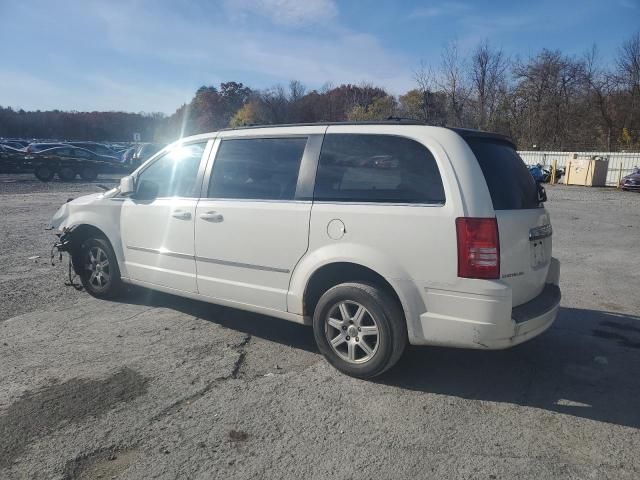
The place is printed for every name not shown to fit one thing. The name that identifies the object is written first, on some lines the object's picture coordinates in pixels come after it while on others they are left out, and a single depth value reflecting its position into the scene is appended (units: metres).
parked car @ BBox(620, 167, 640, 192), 26.19
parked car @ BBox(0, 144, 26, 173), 28.78
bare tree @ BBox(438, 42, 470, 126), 38.69
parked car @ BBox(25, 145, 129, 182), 24.83
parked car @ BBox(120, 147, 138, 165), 32.35
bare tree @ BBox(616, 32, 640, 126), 43.22
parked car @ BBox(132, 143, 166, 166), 30.20
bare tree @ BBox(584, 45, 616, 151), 44.84
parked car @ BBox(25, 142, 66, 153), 25.39
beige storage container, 29.61
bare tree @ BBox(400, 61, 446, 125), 33.56
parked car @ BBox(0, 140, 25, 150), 36.61
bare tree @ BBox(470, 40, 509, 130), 48.53
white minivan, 3.31
